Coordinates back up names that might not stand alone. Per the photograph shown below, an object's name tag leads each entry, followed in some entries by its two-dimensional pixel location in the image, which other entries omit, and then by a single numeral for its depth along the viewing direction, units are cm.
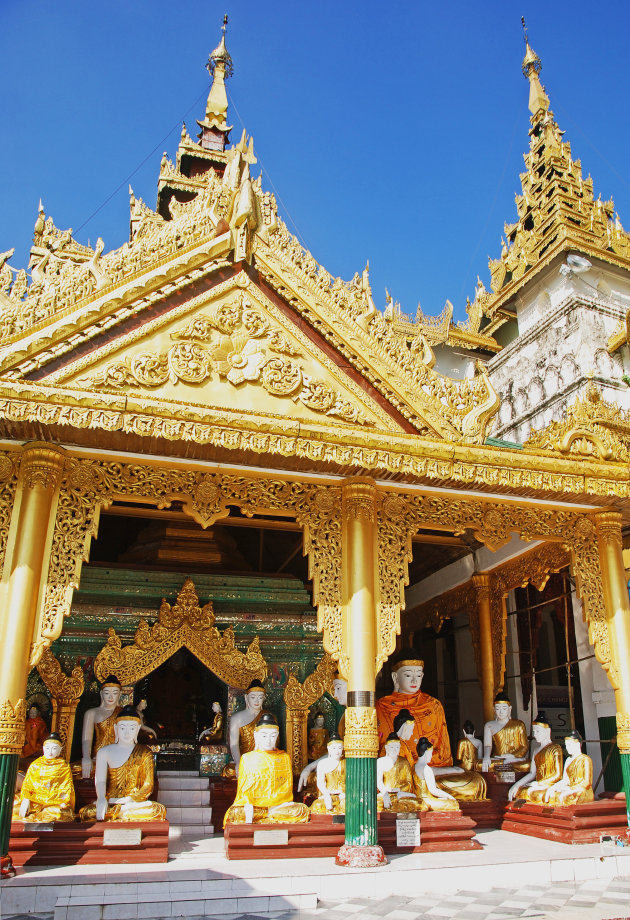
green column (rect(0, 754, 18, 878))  546
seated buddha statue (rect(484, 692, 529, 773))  926
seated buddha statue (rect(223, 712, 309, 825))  677
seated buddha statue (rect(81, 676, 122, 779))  814
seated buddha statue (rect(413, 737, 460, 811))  729
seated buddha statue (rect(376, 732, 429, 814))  721
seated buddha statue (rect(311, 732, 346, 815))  716
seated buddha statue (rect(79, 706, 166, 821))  656
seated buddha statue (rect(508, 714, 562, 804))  817
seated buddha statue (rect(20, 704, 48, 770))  817
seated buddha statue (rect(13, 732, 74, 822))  641
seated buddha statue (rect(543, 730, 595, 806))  768
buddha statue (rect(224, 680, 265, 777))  864
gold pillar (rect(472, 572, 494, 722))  1084
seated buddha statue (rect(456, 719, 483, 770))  912
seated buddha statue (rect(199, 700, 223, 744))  926
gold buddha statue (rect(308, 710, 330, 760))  917
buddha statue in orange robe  907
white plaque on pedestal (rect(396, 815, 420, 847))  675
